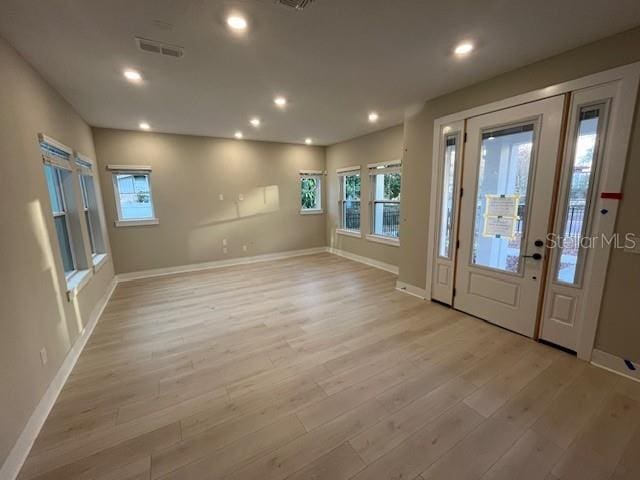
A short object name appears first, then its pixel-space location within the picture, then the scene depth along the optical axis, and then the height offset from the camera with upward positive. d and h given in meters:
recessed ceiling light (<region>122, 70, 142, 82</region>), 2.63 +1.22
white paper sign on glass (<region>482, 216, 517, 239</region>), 2.88 -0.39
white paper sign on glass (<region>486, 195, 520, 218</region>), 2.83 -0.15
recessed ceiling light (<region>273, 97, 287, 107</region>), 3.43 +1.21
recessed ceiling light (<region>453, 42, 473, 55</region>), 2.25 +1.22
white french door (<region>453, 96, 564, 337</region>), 2.59 -0.20
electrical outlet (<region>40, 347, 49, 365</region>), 1.99 -1.15
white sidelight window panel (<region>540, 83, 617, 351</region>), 2.24 -0.24
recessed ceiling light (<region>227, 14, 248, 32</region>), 1.88 +1.23
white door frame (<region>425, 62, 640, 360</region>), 2.08 +0.48
